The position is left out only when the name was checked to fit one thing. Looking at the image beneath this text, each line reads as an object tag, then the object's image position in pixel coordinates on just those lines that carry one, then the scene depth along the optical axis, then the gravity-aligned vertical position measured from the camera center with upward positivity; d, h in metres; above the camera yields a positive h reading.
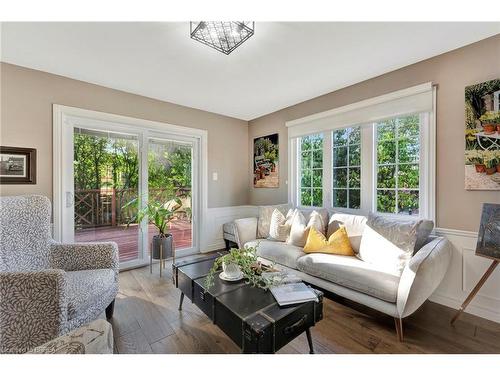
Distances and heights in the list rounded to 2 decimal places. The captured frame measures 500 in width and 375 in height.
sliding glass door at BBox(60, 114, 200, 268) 2.65 +0.06
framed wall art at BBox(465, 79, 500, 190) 1.82 +0.42
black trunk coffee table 1.15 -0.72
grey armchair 1.23 -0.60
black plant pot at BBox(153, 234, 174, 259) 2.84 -0.73
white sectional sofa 1.57 -0.70
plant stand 2.82 -0.88
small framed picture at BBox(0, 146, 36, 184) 2.16 +0.23
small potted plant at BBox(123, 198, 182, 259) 2.85 -0.42
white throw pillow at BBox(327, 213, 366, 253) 2.33 -0.41
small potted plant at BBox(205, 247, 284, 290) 1.58 -0.61
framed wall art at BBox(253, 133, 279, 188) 3.73 +0.45
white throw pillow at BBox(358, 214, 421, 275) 1.85 -0.48
